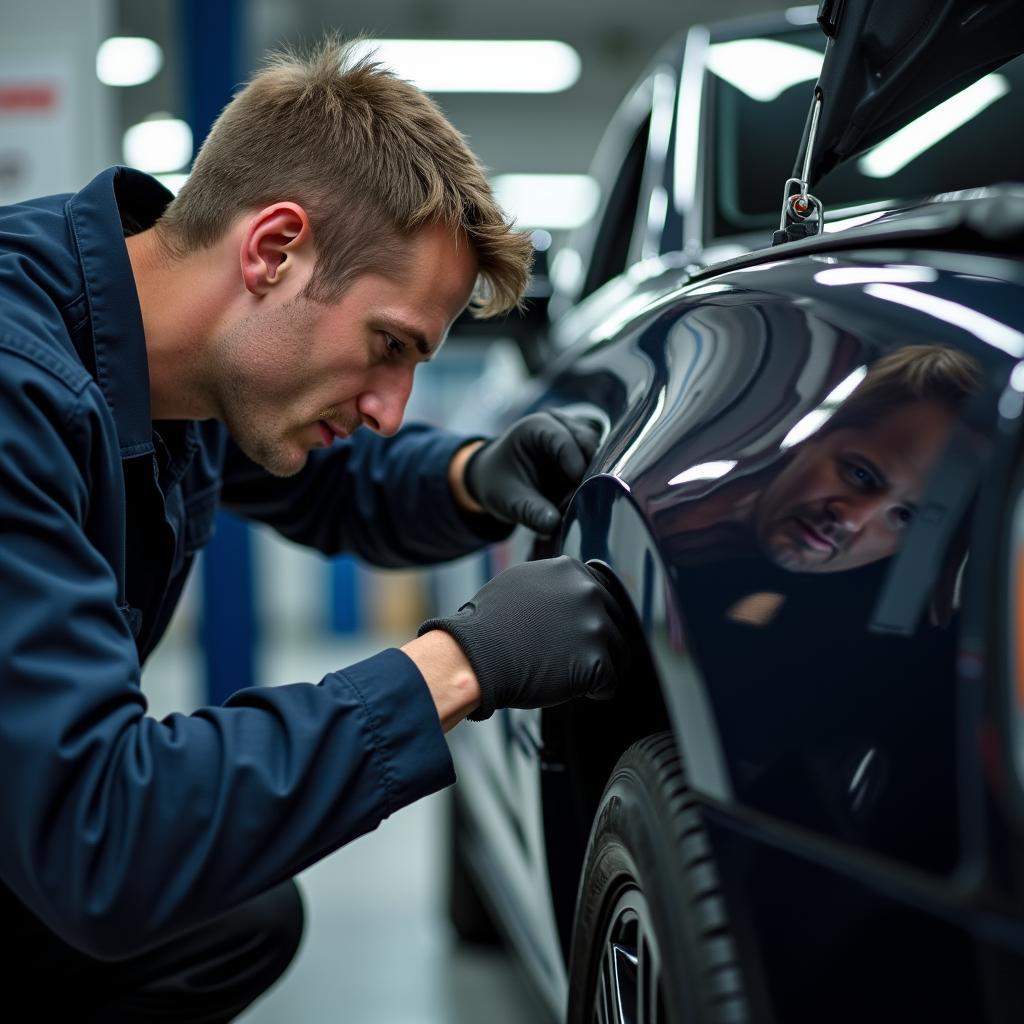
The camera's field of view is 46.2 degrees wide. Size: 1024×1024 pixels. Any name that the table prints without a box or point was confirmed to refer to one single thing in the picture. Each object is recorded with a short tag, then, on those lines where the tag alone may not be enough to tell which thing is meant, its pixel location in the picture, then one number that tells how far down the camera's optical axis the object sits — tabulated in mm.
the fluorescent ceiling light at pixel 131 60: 7600
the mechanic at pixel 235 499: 921
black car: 635
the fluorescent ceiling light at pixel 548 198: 10758
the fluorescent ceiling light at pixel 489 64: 7793
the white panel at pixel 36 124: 3479
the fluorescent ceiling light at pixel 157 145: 9281
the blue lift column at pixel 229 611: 3576
